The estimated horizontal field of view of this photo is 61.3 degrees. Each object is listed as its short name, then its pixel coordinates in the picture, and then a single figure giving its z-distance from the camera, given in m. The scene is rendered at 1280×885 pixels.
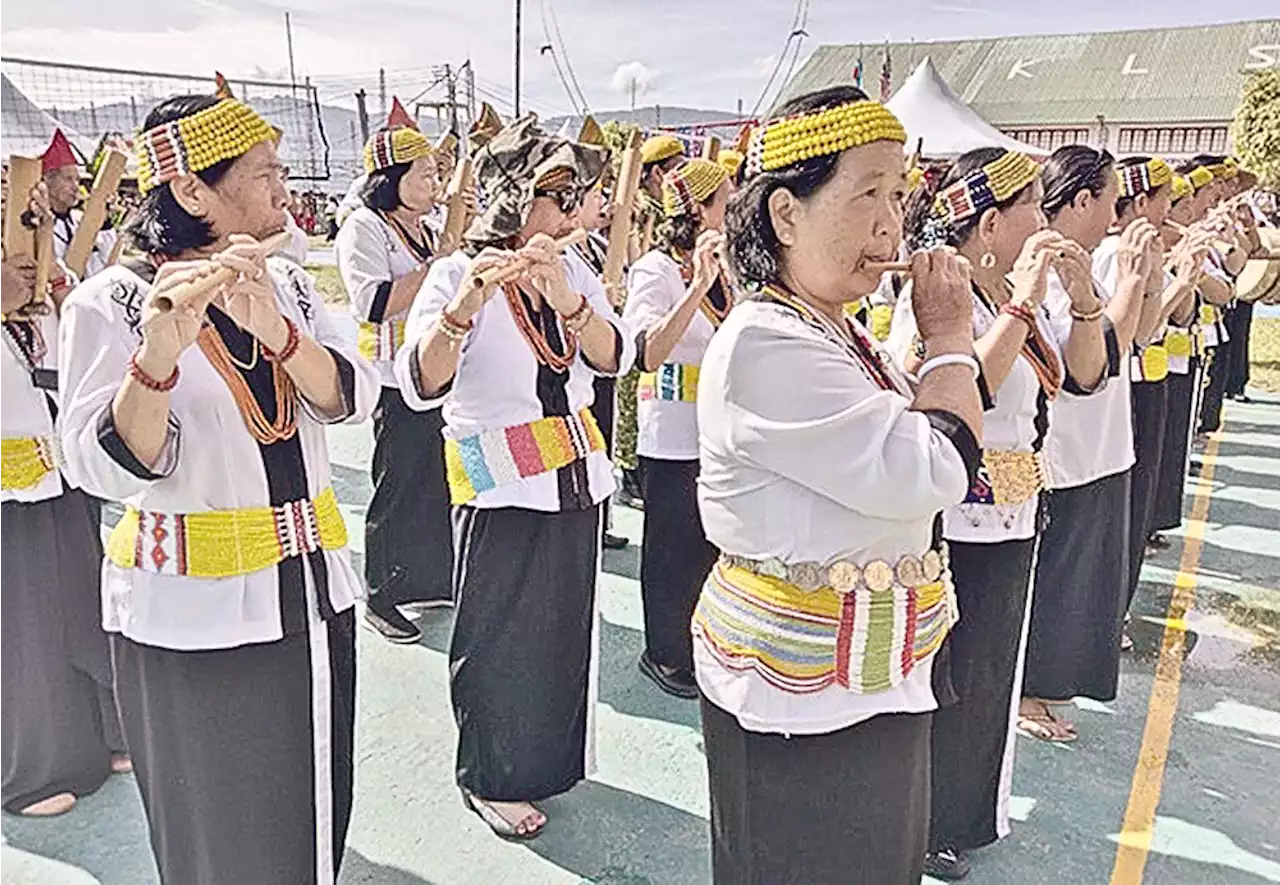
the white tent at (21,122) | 5.71
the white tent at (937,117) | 12.22
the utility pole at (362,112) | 22.45
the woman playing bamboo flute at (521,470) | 2.80
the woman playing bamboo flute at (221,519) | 1.96
